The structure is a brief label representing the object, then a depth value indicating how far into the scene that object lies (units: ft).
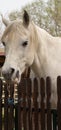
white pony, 14.14
